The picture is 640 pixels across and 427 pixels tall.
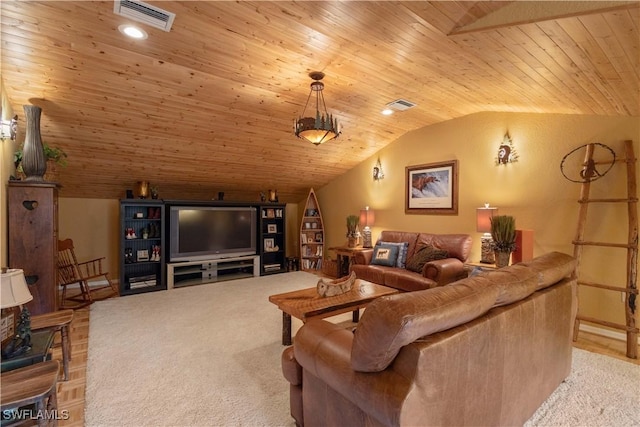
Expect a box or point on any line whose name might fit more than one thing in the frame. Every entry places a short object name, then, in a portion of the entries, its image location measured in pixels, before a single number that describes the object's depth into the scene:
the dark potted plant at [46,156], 3.05
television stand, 5.14
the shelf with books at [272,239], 6.04
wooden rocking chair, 4.06
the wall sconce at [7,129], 2.58
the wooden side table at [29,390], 1.32
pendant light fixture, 2.91
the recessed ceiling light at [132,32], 2.28
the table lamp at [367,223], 5.60
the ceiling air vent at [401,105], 3.75
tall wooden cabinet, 2.64
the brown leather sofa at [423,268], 3.72
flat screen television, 5.14
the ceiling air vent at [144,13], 2.06
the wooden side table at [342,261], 5.50
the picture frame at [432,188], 4.59
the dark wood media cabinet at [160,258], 4.78
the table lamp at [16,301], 1.65
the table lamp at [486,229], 3.79
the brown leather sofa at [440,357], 1.17
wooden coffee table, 2.58
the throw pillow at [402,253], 4.46
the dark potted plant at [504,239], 3.41
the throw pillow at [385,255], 4.46
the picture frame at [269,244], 6.21
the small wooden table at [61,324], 2.18
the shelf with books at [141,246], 4.71
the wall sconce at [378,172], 5.61
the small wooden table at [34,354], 1.66
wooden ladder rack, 2.73
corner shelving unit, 6.45
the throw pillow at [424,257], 4.09
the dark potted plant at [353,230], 5.68
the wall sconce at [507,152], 3.90
